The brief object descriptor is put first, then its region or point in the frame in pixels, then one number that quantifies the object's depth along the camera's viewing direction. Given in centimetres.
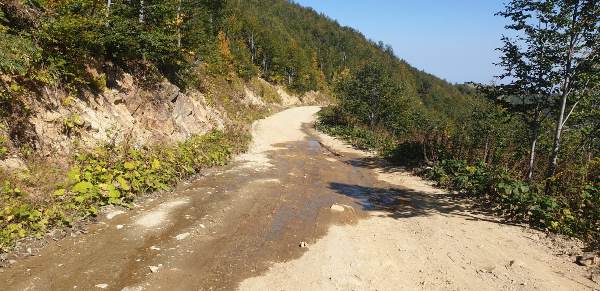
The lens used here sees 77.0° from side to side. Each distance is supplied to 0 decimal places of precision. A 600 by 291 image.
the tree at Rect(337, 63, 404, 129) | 3431
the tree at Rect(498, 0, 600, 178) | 1130
